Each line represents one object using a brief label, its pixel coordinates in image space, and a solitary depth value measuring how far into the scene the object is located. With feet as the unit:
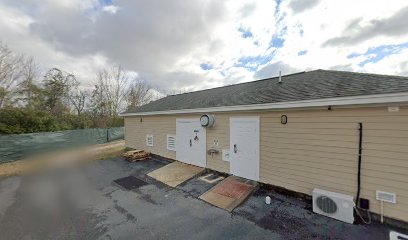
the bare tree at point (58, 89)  57.77
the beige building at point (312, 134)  11.04
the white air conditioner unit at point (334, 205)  11.60
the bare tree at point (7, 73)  43.89
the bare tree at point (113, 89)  70.66
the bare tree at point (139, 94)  80.28
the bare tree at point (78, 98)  68.44
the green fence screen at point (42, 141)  30.73
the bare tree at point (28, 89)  47.01
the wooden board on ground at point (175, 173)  19.92
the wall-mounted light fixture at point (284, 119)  15.50
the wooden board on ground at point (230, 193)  14.44
